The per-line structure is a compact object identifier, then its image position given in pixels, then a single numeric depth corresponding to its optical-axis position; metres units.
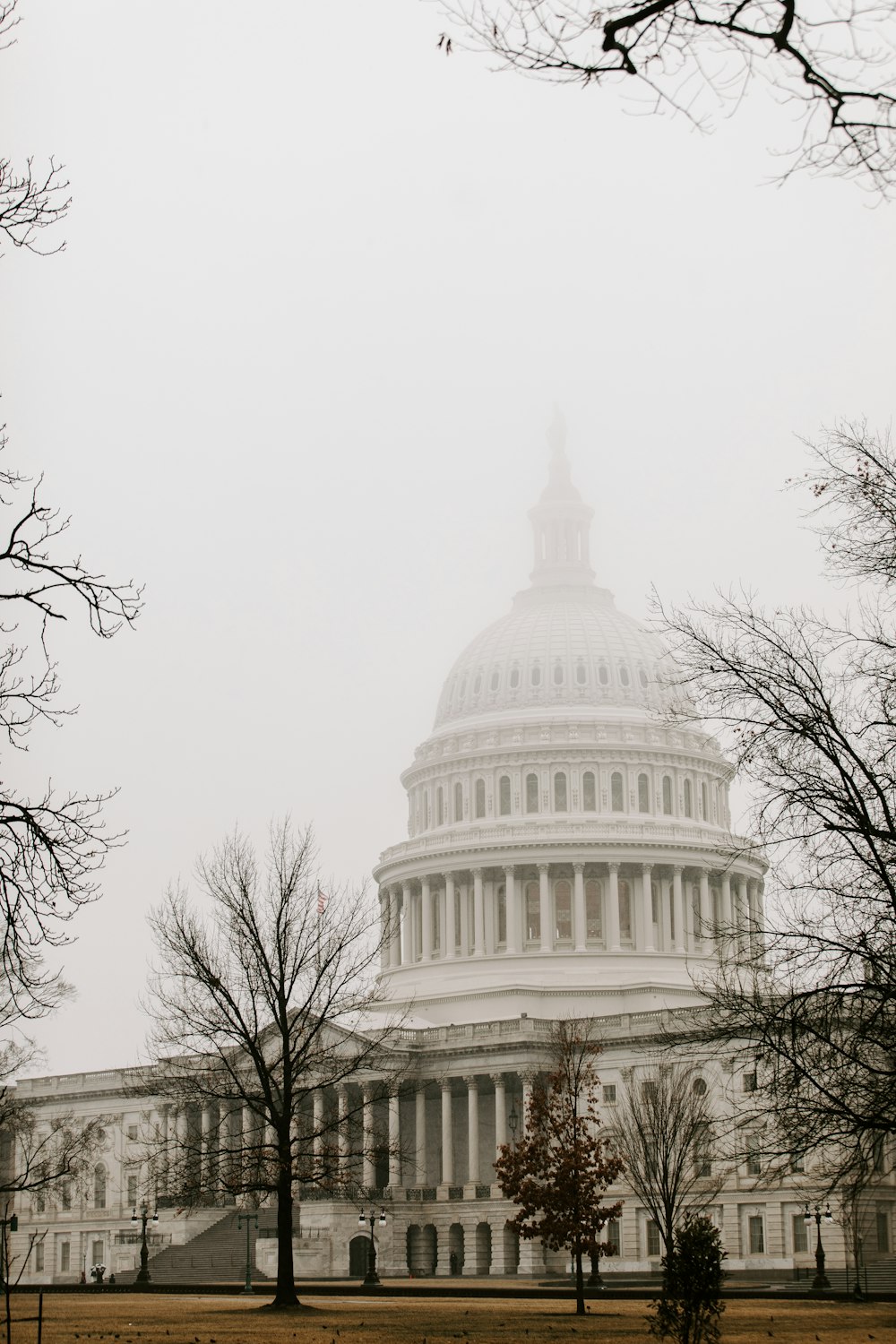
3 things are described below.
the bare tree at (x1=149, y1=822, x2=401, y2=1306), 53.31
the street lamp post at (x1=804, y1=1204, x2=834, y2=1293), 71.38
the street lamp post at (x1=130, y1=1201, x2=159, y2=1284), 90.54
